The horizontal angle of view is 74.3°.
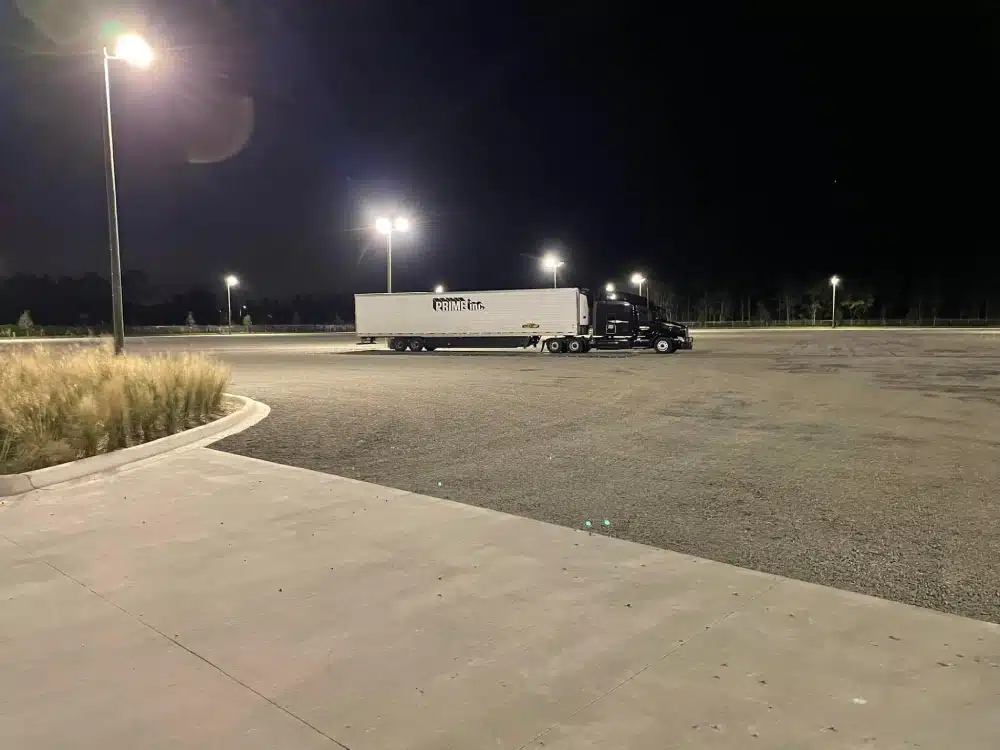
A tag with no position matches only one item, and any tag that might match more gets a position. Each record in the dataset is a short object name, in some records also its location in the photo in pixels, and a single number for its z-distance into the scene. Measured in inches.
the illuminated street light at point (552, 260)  2095.2
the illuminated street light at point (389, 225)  1384.1
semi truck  1251.8
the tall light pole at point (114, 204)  478.7
